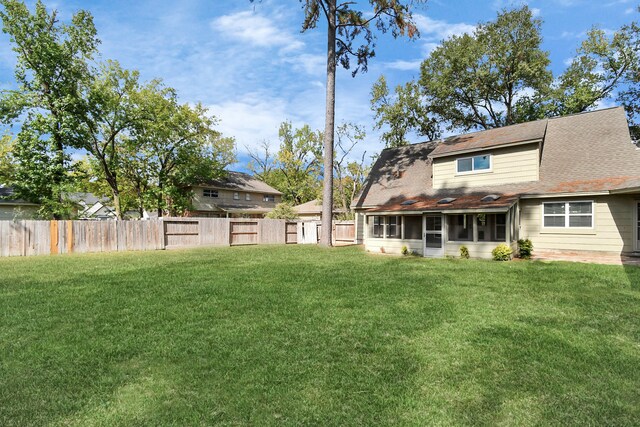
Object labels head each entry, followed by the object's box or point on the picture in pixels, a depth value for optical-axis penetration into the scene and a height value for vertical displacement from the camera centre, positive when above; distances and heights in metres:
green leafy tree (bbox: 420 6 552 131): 23.84 +10.67
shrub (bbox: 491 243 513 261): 12.52 -1.38
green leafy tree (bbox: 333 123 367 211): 37.23 +4.54
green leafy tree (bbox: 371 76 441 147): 27.38 +8.32
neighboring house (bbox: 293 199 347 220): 36.44 +0.68
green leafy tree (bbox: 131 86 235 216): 27.94 +5.98
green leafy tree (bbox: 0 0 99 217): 21.05 +7.67
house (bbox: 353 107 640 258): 12.35 +0.82
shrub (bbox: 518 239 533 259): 13.31 -1.32
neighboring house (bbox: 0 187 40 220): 28.09 +1.11
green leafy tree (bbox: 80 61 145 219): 24.11 +7.62
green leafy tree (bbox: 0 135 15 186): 26.85 +5.19
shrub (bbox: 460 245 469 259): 13.58 -1.47
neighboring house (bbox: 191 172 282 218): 35.03 +2.21
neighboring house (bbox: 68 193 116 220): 28.20 +1.44
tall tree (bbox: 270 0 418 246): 18.70 +10.59
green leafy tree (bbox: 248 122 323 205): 45.78 +6.93
